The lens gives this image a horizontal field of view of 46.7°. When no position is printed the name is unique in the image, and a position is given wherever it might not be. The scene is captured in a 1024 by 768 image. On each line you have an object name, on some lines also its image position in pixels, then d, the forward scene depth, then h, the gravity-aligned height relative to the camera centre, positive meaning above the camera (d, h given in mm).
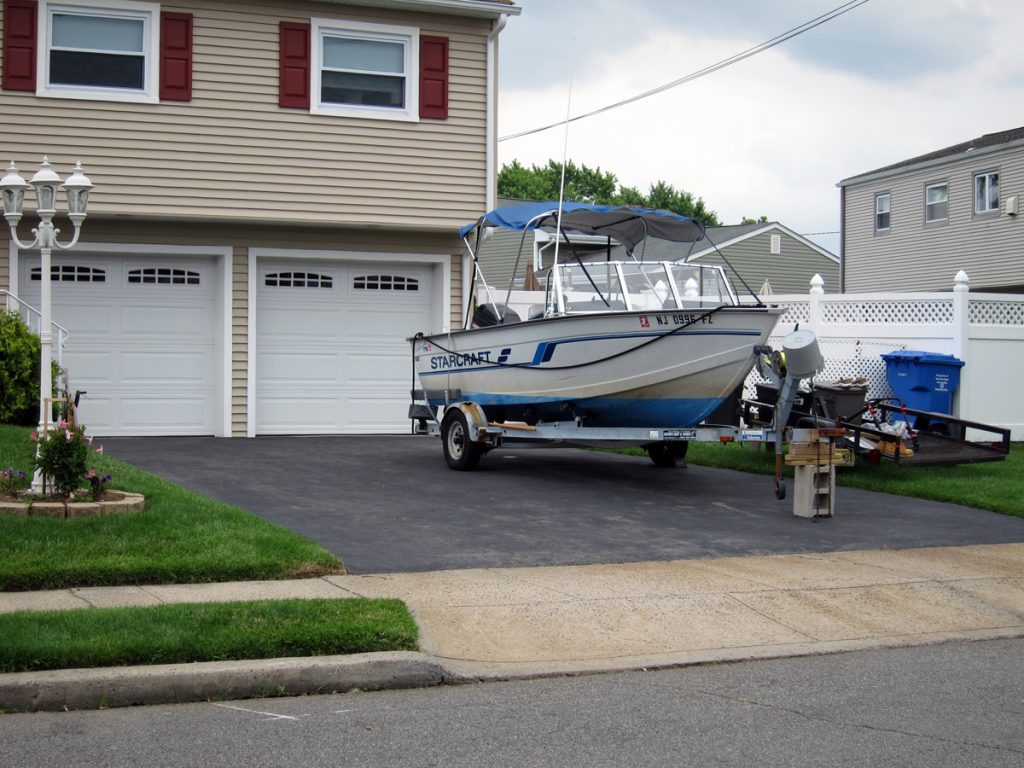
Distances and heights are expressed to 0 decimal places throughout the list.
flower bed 8844 -982
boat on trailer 11703 +476
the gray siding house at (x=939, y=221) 30188 +4641
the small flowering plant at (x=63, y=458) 9141 -630
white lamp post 9539 +1389
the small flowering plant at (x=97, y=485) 9250 -846
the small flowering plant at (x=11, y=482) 9461 -853
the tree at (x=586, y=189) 65875 +11186
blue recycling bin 16516 +160
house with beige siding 16547 +2779
